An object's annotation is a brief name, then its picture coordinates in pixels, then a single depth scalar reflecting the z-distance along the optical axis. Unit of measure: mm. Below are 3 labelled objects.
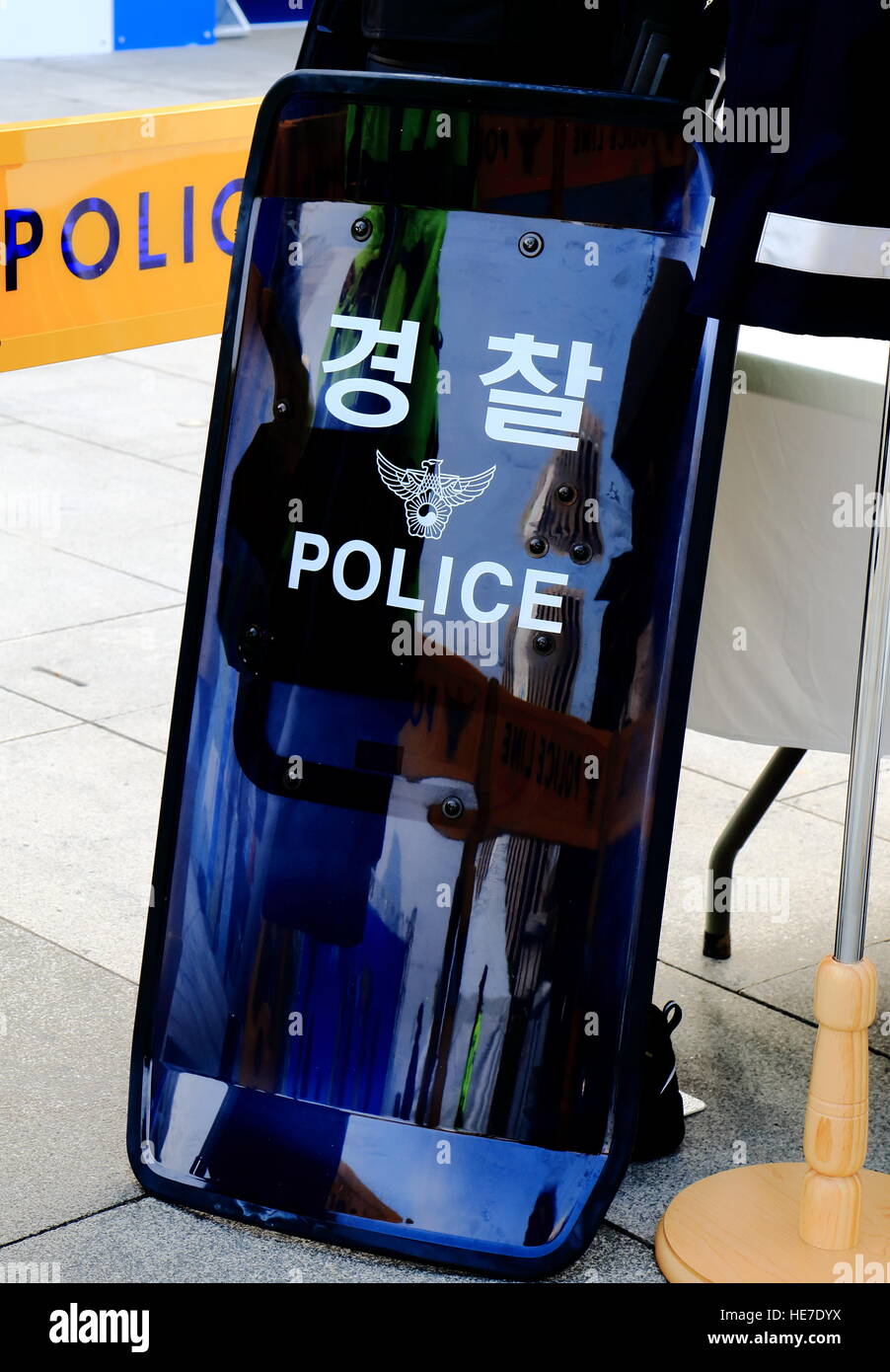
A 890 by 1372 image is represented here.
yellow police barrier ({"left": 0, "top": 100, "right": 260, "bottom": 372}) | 3869
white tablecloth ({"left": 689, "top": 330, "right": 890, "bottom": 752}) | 2910
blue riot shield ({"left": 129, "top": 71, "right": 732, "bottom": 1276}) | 2529
